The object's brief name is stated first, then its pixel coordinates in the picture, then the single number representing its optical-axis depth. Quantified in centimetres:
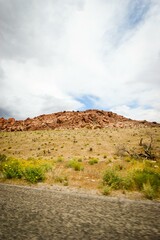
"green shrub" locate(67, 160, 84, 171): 1452
